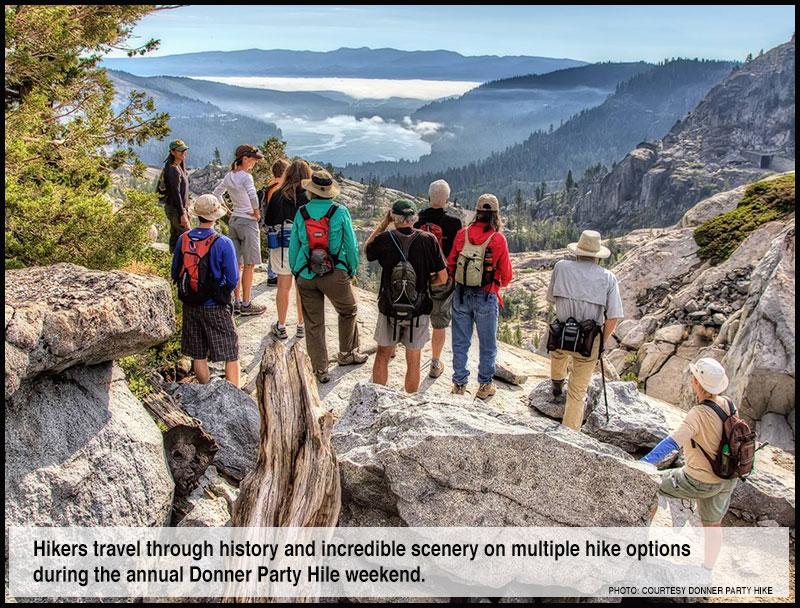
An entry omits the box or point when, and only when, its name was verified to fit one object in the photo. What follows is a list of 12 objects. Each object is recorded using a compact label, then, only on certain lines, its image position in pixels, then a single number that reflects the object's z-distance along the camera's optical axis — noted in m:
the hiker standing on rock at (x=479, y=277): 8.49
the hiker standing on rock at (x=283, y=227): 10.20
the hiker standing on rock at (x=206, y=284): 7.38
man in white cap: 5.80
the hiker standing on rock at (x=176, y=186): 10.94
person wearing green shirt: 8.45
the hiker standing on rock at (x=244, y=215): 10.76
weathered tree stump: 5.57
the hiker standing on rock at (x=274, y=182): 10.73
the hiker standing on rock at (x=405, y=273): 7.96
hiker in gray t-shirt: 7.86
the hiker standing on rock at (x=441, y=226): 8.76
